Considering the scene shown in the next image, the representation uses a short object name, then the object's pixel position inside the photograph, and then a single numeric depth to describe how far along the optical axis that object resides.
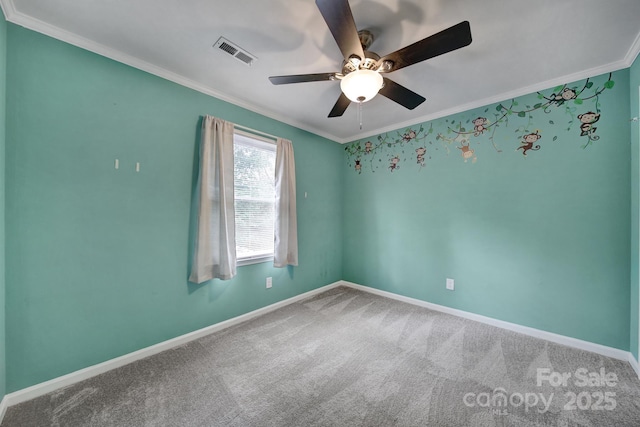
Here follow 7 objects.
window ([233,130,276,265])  2.73
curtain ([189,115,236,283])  2.26
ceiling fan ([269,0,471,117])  1.23
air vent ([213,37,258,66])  1.78
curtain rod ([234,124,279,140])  2.64
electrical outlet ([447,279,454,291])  2.88
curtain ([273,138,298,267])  2.99
